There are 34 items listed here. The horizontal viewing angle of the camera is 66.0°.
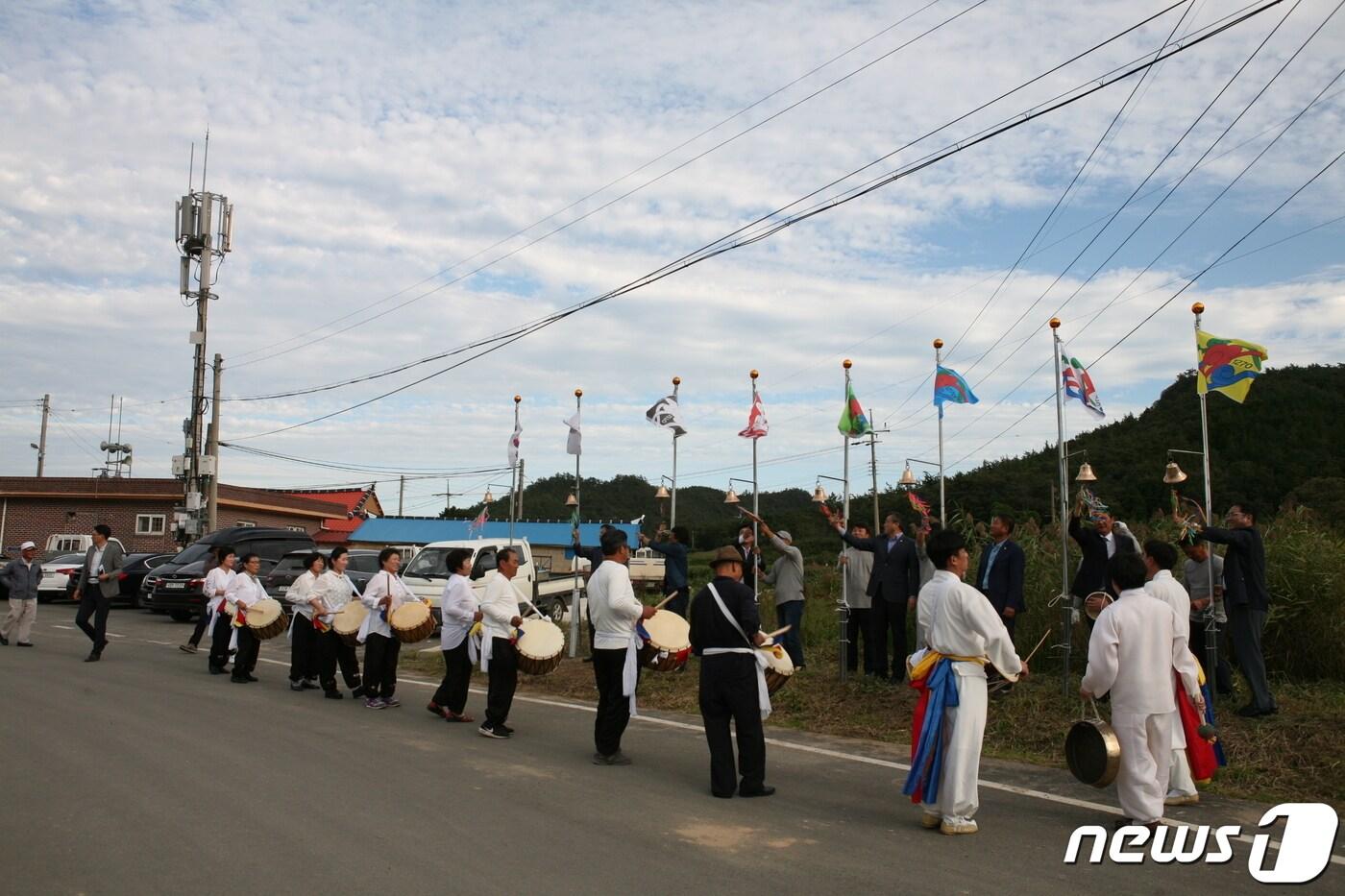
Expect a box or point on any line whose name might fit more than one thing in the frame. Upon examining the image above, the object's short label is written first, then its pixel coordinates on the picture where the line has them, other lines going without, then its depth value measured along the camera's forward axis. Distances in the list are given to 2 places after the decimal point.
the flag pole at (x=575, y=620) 14.84
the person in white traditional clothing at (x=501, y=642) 9.76
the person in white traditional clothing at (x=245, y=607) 13.62
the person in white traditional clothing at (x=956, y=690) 6.43
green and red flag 14.16
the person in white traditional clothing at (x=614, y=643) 8.59
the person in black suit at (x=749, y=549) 13.91
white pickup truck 18.89
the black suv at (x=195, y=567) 22.38
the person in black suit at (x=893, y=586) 11.52
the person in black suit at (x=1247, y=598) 9.06
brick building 43.84
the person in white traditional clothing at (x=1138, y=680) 6.52
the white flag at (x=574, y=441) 16.86
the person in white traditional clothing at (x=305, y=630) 12.68
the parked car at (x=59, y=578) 27.64
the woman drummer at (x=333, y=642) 12.44
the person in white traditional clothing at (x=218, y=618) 14.22
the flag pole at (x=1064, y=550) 10.28
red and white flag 16.27
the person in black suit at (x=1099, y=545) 10.07
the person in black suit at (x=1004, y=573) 10.23
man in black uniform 7.38
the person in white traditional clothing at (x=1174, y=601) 6.97
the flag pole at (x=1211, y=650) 9.60
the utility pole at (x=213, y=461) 32.31
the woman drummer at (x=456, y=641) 10.66
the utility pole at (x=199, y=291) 32.41
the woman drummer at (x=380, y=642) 11.73
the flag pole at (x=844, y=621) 11.88
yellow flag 10.95
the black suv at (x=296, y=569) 21.22
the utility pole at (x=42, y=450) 62.34
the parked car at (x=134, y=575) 25.94
